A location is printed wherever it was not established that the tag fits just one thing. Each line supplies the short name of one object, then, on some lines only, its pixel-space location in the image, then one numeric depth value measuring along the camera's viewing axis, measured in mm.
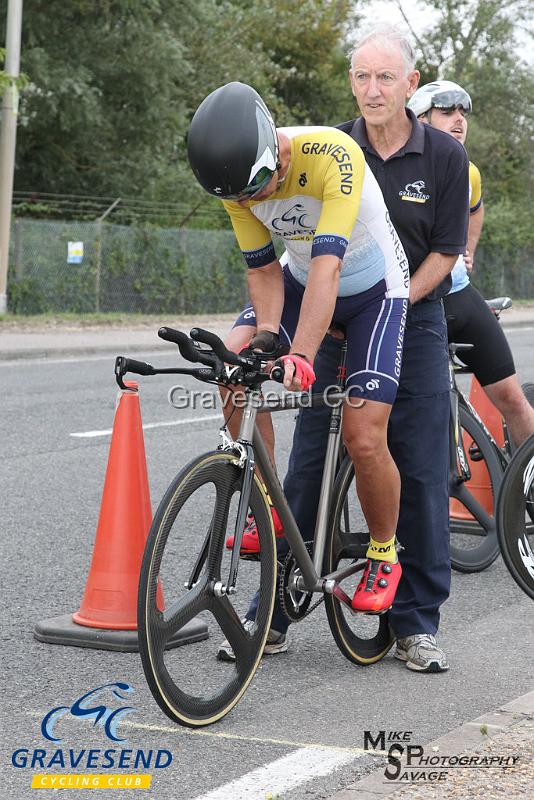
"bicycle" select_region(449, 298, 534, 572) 10033
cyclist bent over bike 6190
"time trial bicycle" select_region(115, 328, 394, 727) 6006
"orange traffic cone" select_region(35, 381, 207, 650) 7693
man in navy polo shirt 7464
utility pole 33079
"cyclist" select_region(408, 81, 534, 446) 9684
